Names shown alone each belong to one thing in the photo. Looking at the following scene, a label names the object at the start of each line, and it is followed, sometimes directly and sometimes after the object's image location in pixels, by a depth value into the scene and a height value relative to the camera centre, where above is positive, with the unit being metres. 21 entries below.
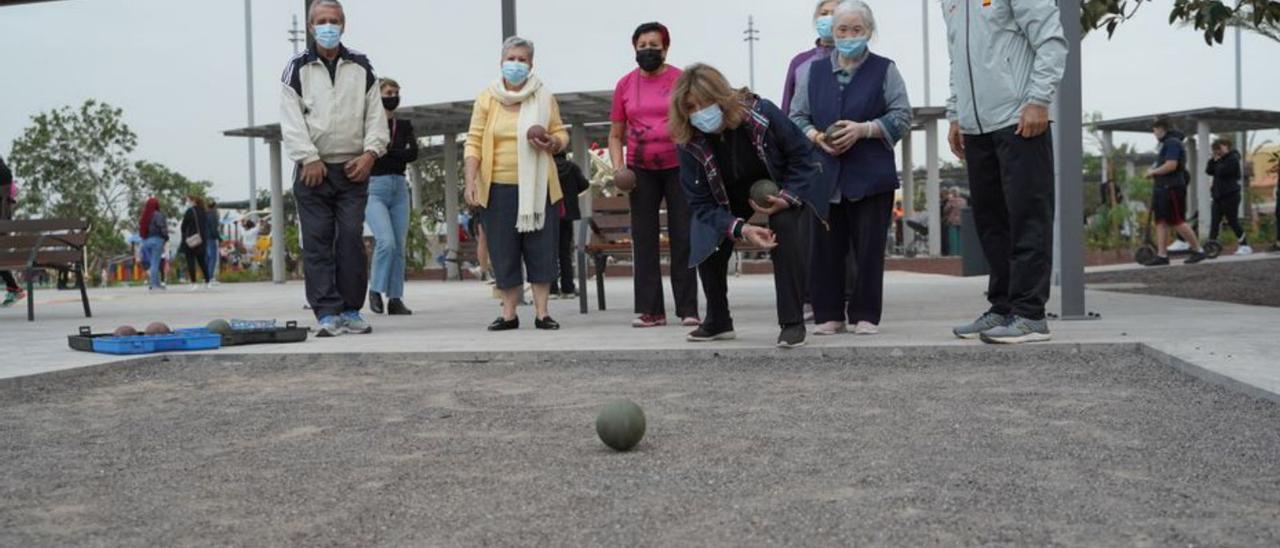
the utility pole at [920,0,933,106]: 52.56 +8.02
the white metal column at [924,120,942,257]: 25.67 +0.97
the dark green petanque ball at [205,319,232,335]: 7.42 -0.35
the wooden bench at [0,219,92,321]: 10.83 +0.13
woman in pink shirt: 7.91 +0.45
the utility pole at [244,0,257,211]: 51.62 +6.46
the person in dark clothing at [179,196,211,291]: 21.09 +0.44
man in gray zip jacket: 6.30 +0.52
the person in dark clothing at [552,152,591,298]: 10.98 +0.30
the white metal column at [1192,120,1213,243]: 27.47 +1.02
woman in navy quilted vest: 6.93 +0.44
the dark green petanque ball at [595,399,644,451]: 4.12 -0.50
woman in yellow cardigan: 8.02 +0.49
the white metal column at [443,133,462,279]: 24.89 +0.97
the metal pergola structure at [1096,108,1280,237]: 27.42 +2.29
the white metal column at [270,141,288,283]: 23.66 +0.67
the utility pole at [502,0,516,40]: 10.80 +1.75
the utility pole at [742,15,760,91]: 66.25 +9.65
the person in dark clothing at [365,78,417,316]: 10.09 +0.40
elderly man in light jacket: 7.94 +0.60
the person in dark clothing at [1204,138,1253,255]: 19.70 +0.72
